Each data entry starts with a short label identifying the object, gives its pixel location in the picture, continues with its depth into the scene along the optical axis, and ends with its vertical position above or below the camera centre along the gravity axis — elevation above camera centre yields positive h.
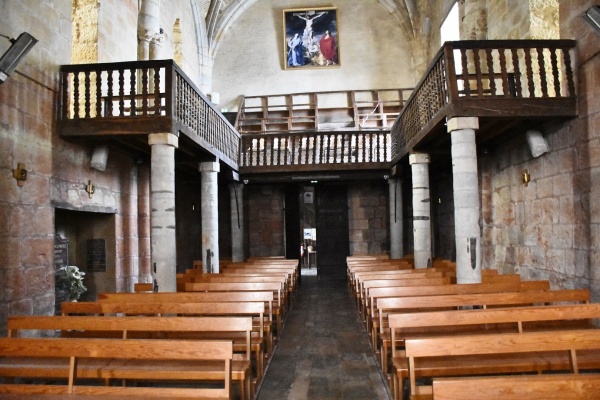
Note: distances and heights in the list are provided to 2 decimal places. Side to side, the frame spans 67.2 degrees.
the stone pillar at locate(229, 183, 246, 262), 12.86 -0.17
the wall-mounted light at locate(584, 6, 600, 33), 5.34 +2.35
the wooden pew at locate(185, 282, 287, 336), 6.33 -0.92
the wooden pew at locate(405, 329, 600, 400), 3.11 -0.94
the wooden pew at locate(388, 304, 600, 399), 3.79 -0.86
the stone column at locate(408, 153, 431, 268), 9.23 +0.21
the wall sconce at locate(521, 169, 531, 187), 7.56 +0.66
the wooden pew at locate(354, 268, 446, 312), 6.26 -0.89
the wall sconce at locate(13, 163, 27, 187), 5.57 +0.68
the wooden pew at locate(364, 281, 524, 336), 5.48 -0.88
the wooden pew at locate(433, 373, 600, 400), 2.44 -0.94
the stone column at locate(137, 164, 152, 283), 9.20 +0.02
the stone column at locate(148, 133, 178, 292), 6.64 +0.15
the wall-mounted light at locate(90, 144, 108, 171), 7.27 +1.11
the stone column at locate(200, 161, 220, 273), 9.43 +0.20
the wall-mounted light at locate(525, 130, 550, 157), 6.89 +1.12
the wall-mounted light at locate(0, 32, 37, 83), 5.11 +2.03
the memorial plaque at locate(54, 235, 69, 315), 6.79 -0.58
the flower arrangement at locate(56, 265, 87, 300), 6.91 -0.82
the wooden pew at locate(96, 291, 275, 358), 5.33 -0.87
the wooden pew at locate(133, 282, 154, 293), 7.09 -0.97
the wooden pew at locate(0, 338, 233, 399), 3.01 -0.91
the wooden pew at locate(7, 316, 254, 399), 3.78 -0.86
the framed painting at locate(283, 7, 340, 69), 17.95 +7.32
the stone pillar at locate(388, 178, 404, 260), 12.56 -0.03
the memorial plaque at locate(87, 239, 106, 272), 8.34 -0.53
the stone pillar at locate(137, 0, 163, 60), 11.17 +4.89
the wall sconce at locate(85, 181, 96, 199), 7.29 +0.61
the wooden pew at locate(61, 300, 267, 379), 4.59 -0.89
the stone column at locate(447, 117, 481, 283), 6.29 +0.26
